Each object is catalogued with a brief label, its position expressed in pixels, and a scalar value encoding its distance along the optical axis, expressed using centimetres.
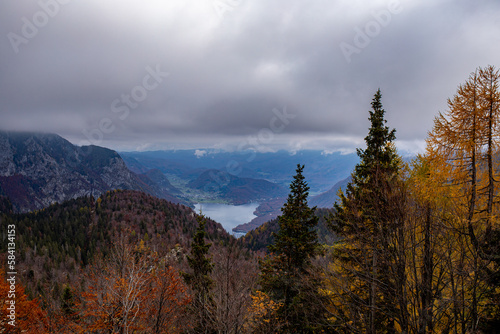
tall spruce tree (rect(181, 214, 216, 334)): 1766
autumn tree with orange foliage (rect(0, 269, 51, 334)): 1767
